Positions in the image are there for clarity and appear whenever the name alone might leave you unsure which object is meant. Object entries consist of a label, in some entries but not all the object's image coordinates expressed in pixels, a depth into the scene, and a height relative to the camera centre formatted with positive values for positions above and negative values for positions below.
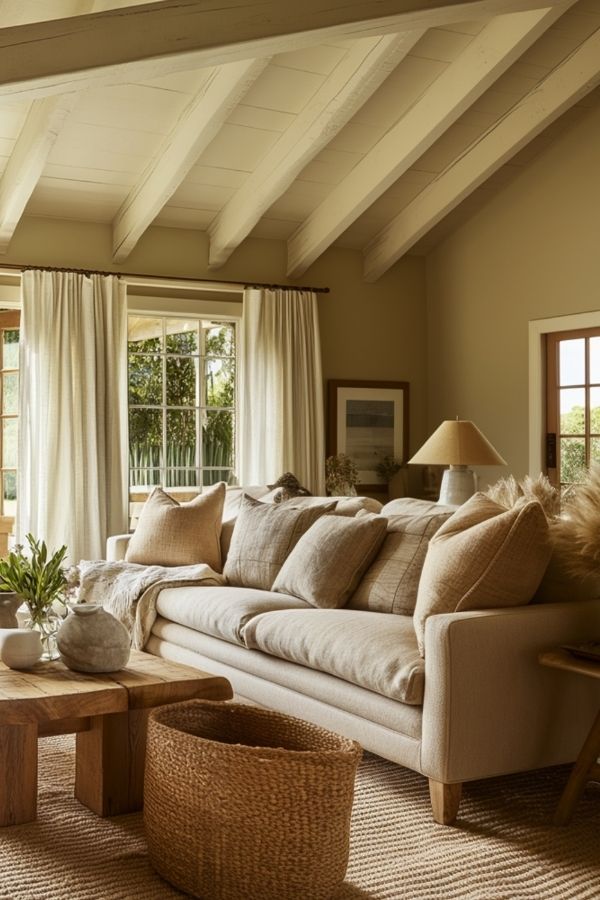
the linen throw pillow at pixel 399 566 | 3.79 -0.45
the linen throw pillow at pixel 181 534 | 5.18 -0.43
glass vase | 3.18 -0.56
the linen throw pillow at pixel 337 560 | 3.99 -0.44
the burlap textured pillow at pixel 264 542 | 4.59 -0.42
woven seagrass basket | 2.31 -0.86
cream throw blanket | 4.73 -0.66
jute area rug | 2.42 -1.05
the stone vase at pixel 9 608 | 3.51 -0.55
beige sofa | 2.86 -0.72
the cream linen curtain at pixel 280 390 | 7.10 +0.43
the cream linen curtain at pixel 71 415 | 6.39 +0.23
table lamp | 5.20 -0.02
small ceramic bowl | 3.08 -0.60
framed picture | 7.44 +0.21
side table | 2.84 -0.90
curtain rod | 6.47 +1.18
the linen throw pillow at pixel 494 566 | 3.02 -0.35
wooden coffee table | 2.76 -0.78
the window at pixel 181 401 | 6.99 +0.35
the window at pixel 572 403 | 6.41 +0.30
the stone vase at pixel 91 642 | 3.02 -0.57
